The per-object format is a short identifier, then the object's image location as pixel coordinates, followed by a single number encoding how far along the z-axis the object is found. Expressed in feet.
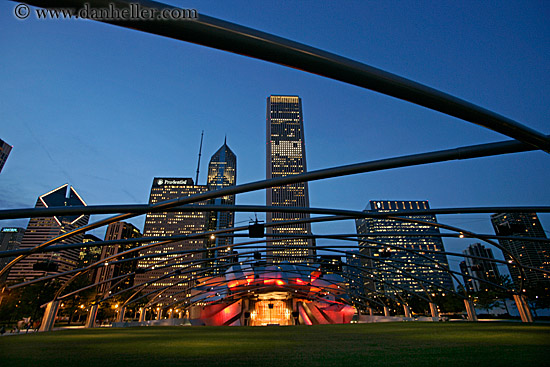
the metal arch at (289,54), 9.35
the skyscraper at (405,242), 597.52
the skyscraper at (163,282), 642.02
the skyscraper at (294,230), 563.07
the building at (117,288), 562.29
